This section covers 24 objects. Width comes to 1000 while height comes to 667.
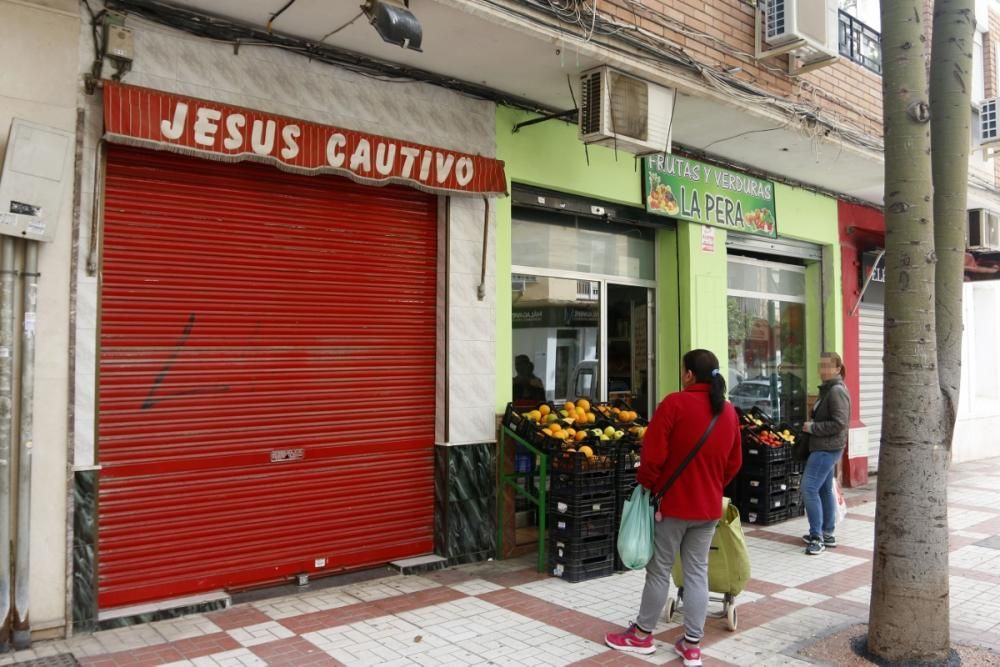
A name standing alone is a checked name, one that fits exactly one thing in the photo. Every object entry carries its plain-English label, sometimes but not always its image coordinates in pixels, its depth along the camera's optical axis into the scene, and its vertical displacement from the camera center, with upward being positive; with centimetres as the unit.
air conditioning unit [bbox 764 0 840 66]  772 +344
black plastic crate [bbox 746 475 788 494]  823 -139
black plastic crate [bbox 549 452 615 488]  614 -94
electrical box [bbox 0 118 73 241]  437 +103
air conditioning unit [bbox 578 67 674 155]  628 +208
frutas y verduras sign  838 +193
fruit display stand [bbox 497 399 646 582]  616 -106
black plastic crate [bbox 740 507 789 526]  827 -176
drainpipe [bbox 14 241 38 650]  441 -62
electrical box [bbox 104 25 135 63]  475 +196
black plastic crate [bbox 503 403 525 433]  677 -55
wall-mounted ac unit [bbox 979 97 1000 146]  1157 +363
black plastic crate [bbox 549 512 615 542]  614 -139
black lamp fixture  463 +204
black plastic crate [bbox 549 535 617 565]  615 -158
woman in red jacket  441 -74
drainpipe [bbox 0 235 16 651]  435 -26
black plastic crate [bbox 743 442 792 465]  816 -104
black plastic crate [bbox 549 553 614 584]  613 -174
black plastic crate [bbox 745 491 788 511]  824 -157
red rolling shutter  506 -14
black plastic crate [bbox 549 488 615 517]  612 -120
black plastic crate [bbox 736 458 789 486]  820 -124
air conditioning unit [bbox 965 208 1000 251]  1176 +199
